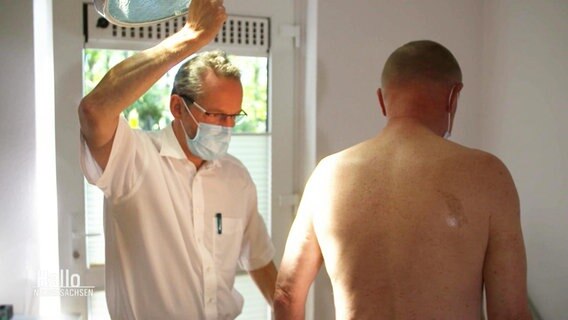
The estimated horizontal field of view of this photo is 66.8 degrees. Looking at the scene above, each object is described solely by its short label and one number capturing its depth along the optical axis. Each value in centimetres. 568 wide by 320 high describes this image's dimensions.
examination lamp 96
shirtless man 94
